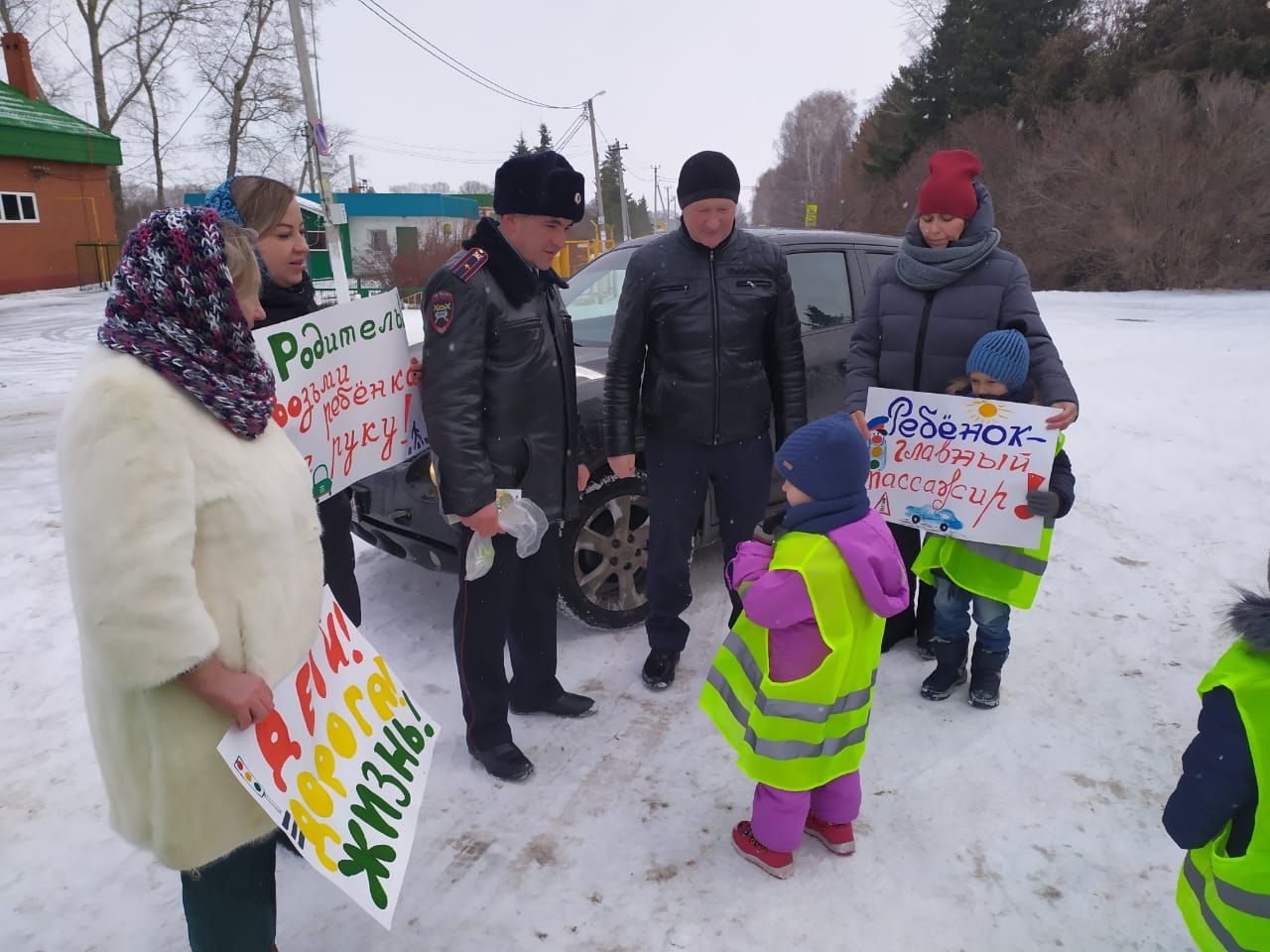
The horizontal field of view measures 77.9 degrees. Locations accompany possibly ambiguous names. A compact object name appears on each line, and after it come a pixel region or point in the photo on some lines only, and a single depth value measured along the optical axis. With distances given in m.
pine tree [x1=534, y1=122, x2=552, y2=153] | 61.78
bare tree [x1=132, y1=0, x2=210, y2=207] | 30.80
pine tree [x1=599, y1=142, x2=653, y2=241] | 54.06
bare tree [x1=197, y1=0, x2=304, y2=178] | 31.56
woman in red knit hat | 3.01
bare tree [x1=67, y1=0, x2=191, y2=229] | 30.27
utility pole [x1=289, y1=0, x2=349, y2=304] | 14.52
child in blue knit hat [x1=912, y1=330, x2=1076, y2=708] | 2.94
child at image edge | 1.49
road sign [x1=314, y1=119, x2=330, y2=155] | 13.92
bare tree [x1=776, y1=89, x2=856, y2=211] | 65.06
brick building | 22.84
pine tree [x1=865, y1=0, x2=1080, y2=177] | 30.11
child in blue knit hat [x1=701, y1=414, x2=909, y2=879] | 2.16
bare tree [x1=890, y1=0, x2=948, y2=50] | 35.53
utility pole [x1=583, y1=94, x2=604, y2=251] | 36.88
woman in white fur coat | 1.33
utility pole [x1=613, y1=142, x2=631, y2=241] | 40.16
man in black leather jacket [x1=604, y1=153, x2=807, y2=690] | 3.11
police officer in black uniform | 2.50
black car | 3.52
